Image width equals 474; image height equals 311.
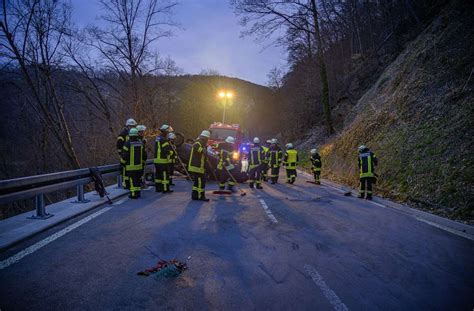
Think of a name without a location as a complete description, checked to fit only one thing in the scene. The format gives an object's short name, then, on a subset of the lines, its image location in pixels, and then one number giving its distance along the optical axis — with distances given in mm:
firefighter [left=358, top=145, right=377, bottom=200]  9188
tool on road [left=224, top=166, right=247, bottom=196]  9242
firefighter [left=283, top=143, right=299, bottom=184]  12930
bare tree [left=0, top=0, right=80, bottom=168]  12759
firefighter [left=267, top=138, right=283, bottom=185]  13039
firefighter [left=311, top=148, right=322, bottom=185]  12953
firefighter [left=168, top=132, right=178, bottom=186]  9213
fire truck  17542
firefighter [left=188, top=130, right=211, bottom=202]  8031
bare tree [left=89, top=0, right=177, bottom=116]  16459
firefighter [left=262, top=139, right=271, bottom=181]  11980
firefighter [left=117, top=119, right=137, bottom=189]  8742
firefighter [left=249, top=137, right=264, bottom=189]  11250
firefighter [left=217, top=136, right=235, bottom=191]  9872
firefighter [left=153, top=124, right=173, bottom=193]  8906
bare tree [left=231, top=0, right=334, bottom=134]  17531
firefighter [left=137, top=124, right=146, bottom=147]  9729
